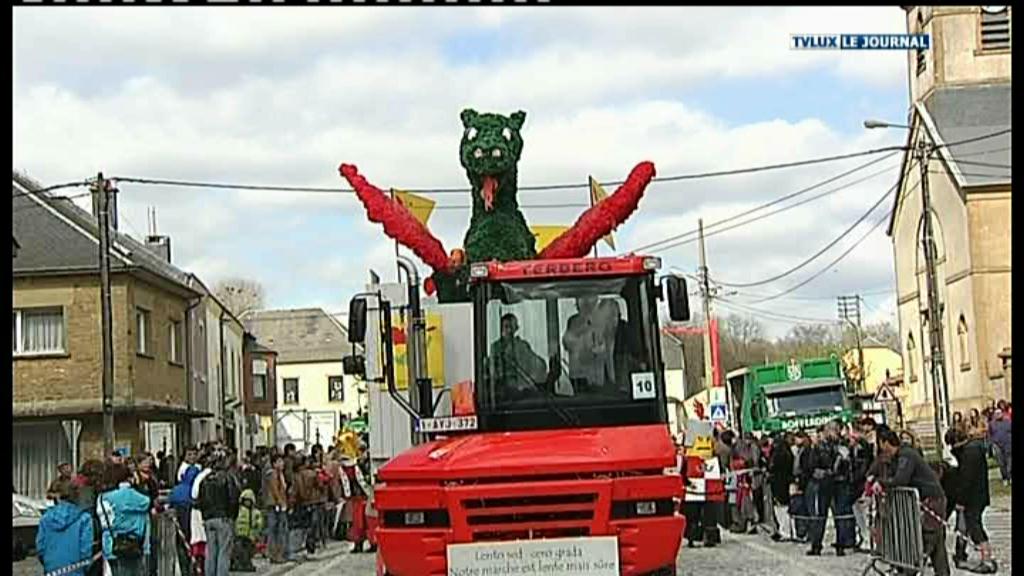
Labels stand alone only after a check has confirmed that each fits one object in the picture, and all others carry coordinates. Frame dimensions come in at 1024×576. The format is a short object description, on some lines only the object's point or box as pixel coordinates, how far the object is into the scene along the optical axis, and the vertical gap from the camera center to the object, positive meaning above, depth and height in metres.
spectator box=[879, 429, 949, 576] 15.70 -0.55
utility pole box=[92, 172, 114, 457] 31.06 +3.63
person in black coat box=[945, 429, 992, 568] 17.84 -0.64
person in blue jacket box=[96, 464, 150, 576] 14.05 -0.46
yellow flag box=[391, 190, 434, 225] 16.67 +2.75
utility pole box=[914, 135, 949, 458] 38.09 +2.88
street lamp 37.36 +7.52
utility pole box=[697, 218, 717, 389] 56.92 +5.75
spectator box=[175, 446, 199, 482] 20.52 +0.15
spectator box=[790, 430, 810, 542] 23.61 -0.78
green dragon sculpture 15.83 +2.52
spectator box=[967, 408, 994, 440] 18.61 +0.03
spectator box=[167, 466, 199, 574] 18.92 -0.39
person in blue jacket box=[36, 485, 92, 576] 12.93 -0.49
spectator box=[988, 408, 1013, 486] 31.81 -0.22
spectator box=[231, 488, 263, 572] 22.38 -0.95
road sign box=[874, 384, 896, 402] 34.66 +0.92
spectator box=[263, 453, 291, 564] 24.53 -0.77
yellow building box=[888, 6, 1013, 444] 53.34 +8.16
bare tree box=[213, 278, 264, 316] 95.38 +10.96
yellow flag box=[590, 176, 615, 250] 16.06 +2.74
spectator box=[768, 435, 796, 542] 25.58 -0.54
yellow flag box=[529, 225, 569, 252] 16.84 +2.37
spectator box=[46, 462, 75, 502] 13.47 -0.05
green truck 42.50 +1.22
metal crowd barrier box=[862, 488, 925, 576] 15.42 -1.00
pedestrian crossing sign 37.10 +0.78
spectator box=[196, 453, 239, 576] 18.38 -0.52
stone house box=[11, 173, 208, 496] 38.09 +3.36
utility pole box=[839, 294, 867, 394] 98.15 +8.44
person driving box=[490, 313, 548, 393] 12.75 +0.75
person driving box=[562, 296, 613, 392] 12.66 +0.84
